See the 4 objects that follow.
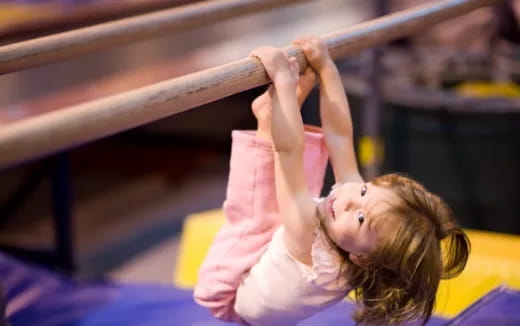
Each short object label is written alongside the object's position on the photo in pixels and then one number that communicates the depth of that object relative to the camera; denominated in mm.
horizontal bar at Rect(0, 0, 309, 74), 3019
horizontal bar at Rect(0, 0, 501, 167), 2413
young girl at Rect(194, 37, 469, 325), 2952
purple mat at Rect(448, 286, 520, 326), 3333
